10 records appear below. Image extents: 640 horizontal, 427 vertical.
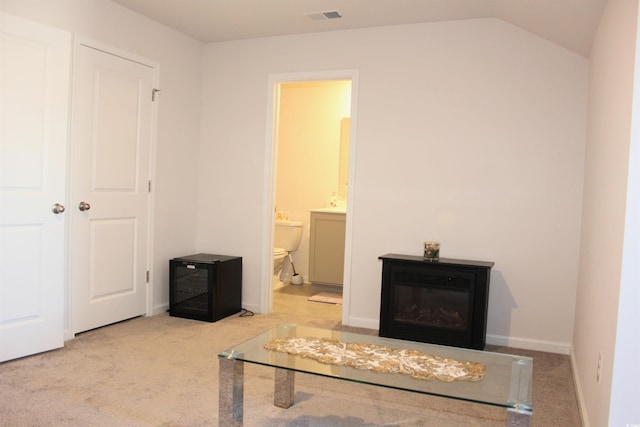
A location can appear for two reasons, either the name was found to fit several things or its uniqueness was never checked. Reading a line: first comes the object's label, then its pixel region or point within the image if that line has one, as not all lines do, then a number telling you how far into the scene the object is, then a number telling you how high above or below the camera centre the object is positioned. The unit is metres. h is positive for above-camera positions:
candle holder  3.82 -0.40
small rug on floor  5.24 -1.10
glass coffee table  1.92 -0.73
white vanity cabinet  5.62 -0.60
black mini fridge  4.28 -0.86
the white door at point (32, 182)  3.05 -0.04
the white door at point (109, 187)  3.69 -0.05
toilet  5.92 -0.54
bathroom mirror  5.94 +0.38
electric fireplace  3.59 -0.74
